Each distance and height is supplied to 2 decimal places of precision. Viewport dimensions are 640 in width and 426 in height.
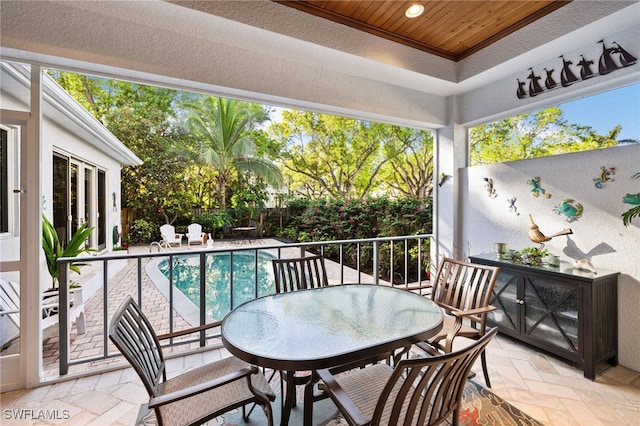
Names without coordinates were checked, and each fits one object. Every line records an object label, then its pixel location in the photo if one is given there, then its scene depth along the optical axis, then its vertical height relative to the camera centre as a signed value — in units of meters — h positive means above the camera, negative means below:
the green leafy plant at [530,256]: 2.77 -0.43
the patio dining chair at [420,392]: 1.02 -0.74
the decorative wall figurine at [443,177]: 3.96 +0.48
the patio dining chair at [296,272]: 2.51 -0.53
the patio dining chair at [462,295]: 2.12 -0.70
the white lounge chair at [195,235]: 9.73 -0.75
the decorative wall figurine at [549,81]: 2.85 +1.29
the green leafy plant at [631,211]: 2.16 +0.00
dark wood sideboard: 2.30 -0.85
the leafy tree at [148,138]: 10.45 +2.83
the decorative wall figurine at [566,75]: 2.71 +1.28
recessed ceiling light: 2.46 +1.74
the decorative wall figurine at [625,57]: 2.37 +1.27
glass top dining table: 1.35 -0.65
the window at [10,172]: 2.18 +0.31
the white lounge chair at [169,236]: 9.32 -0.75
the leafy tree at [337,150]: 8.84 +1.98
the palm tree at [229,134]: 10.38 +2.86
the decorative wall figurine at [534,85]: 2.96 +1.30
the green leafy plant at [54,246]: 2.89 -0.33
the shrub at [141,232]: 10.64 -0.69
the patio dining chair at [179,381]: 1.24 -0.88
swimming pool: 5.08 -1.44
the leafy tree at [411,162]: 8.38 +1.50
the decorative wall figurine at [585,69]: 2.61 +1.29
